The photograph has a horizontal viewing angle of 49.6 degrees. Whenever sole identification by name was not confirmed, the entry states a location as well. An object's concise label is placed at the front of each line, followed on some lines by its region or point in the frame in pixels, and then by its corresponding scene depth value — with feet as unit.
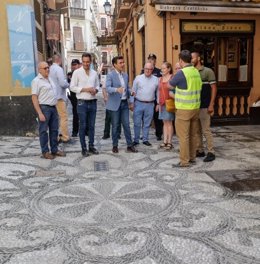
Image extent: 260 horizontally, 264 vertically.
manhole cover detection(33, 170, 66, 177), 14.09
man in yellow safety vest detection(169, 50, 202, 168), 14.23
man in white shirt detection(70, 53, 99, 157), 16.57
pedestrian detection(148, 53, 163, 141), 20.54
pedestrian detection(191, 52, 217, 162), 15.48
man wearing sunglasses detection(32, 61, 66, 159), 15.89
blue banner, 21.38
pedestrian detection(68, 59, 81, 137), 21.64
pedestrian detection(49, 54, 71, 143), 19.20
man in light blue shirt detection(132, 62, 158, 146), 18.54
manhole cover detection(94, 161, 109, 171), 14.82
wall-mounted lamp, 51.63
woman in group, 17.74
